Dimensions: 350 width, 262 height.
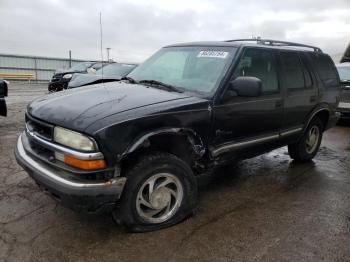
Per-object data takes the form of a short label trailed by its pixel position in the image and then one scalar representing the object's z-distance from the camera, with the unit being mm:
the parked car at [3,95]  6777
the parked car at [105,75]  8188
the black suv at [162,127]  2887
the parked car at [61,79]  12844
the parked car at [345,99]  8875
